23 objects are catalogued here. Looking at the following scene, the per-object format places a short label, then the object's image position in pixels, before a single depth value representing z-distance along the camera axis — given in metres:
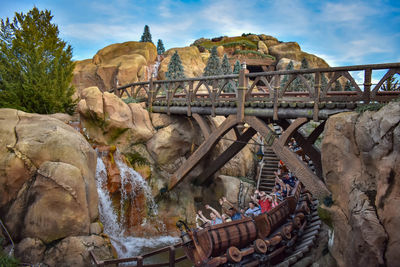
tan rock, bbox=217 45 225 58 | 39.66
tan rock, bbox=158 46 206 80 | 30.59
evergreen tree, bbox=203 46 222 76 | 30.45
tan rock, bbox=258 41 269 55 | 43.08
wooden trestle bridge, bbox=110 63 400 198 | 8.42
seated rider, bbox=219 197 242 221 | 10.05
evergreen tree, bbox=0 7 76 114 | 13.73
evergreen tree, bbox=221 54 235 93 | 30.67
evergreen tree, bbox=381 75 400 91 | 16.08
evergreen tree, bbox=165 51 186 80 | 27.78
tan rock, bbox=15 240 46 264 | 8.19
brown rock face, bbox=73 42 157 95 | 26.95
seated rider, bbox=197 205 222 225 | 9.78
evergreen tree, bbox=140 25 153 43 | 45.03
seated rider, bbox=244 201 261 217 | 10.66
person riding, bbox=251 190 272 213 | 10.82
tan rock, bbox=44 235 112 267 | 8.27
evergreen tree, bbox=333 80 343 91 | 27.08
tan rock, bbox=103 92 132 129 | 13.12
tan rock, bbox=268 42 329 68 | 38.00
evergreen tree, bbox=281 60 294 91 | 28.44
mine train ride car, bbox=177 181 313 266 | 7.56
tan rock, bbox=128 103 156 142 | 13.73
